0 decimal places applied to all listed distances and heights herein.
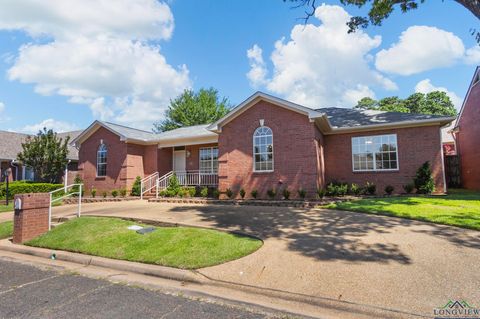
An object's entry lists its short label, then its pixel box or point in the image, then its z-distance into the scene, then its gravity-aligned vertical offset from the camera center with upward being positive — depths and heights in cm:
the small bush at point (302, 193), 1291 -71
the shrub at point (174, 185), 1664 -38
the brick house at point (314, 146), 1345 +146
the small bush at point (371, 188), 1428 -60
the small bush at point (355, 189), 1443 -65
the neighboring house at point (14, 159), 2331 +175
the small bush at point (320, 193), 1287 -72
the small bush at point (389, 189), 1417 -68
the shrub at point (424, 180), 1360 -26
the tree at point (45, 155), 2009 +178
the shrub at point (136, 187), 1844 -46
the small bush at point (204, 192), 1580 -71
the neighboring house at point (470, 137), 1820 +240
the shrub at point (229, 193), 1460 -73
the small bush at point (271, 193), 1368 -72
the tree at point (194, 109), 4422 +1034
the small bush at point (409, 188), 1388 -62
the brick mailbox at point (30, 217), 799 -97
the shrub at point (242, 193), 1431 -73
